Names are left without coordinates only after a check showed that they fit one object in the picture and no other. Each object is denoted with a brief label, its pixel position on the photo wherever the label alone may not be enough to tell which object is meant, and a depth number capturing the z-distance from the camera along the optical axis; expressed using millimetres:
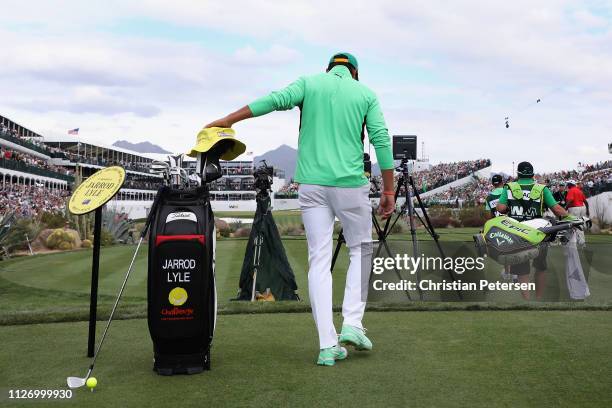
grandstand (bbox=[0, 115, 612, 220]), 37869
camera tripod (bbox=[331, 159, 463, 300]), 7336
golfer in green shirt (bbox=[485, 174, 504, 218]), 10156
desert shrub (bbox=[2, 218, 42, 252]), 15948
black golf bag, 3912
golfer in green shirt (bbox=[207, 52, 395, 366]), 4281
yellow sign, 4246
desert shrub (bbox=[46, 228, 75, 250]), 19391
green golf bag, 7777
